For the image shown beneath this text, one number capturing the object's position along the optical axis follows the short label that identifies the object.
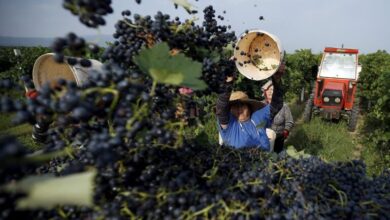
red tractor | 8.80
